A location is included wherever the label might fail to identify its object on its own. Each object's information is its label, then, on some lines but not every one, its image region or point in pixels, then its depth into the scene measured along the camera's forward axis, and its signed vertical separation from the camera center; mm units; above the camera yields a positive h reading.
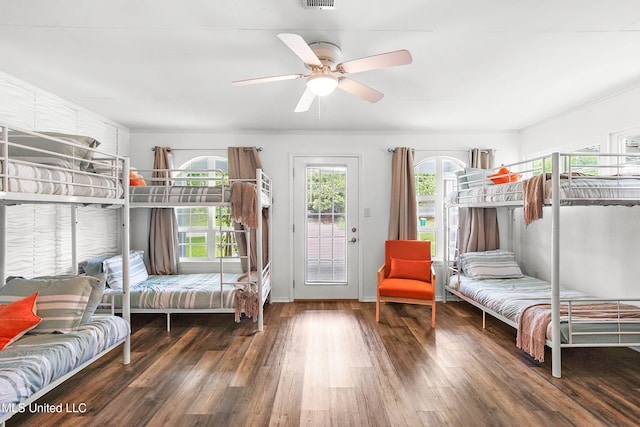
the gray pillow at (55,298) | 2363 -609
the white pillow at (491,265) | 4359 -684
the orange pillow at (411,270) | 4273 -721
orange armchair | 3895 -784
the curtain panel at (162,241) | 4594 -368
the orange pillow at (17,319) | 2176 -700
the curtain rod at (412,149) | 4842 +932
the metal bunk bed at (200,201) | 3566 +139
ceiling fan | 1999 +964
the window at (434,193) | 5008 +306
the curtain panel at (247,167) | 4688 +665
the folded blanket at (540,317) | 2766 -889
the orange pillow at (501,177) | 3816 +414
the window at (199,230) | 4859 -231
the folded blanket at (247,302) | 3617 -954
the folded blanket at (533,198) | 2795 +132
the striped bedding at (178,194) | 3566 +214
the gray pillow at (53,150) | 2371 +500
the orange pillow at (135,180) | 3740 +382
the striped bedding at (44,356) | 1738 -863
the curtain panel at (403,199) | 4777 +210
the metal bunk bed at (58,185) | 1820 +194
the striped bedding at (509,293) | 3240 -866
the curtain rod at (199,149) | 4809 +939
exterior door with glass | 4910 -283
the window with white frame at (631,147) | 3328 +664
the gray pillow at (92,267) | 3715 -586
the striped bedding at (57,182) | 1859 +211
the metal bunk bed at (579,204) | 2621 +74
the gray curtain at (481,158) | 4832 +806
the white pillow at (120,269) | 3730 -656
